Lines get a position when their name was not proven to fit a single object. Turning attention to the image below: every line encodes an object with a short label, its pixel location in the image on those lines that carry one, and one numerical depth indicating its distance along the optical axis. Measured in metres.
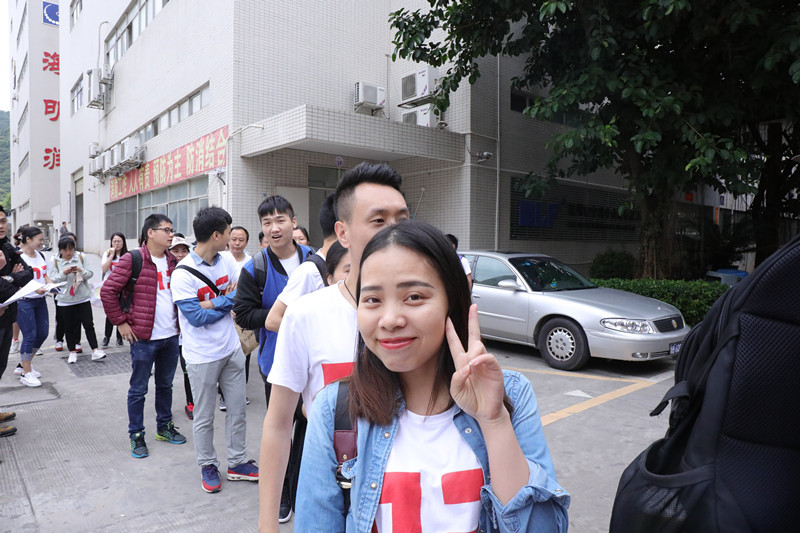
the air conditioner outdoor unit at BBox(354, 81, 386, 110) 12.64
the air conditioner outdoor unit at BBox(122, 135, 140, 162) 16.38
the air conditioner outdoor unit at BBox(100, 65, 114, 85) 19.50
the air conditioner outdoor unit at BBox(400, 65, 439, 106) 12.12
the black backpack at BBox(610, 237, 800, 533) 1.20
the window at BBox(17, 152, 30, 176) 35.78
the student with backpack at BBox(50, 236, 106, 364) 7.00
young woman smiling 1.13
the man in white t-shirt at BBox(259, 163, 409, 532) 1.75
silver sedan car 6.36
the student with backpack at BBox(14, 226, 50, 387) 6.00
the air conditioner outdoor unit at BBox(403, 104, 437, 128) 12.86
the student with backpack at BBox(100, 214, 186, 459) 4.11
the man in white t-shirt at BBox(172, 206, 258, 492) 3.58
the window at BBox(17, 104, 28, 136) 36.39
